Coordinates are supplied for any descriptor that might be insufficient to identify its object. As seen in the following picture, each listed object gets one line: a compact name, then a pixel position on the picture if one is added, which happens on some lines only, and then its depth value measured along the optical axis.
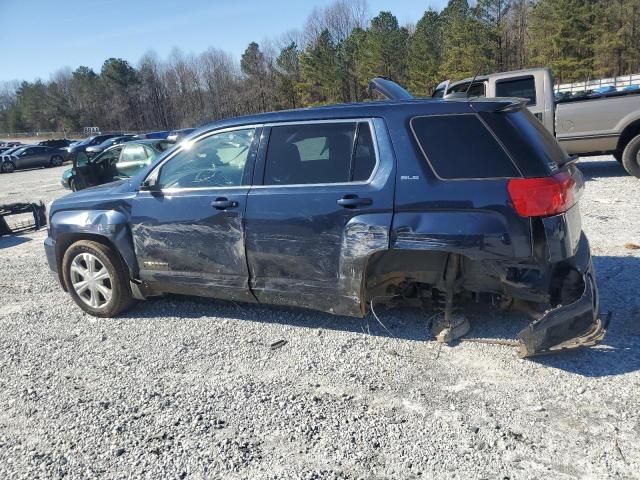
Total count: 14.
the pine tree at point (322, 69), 55.62
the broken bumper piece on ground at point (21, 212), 9.41
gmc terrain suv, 3.16
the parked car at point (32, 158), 32.24
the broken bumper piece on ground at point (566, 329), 3.05
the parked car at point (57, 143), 37.51
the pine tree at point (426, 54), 49.38
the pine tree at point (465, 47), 44.84
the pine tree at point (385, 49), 51.81
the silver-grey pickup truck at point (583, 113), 8.98
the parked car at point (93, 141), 33.03
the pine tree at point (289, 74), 61.56
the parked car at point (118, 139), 30.85
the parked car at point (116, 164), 12.30
